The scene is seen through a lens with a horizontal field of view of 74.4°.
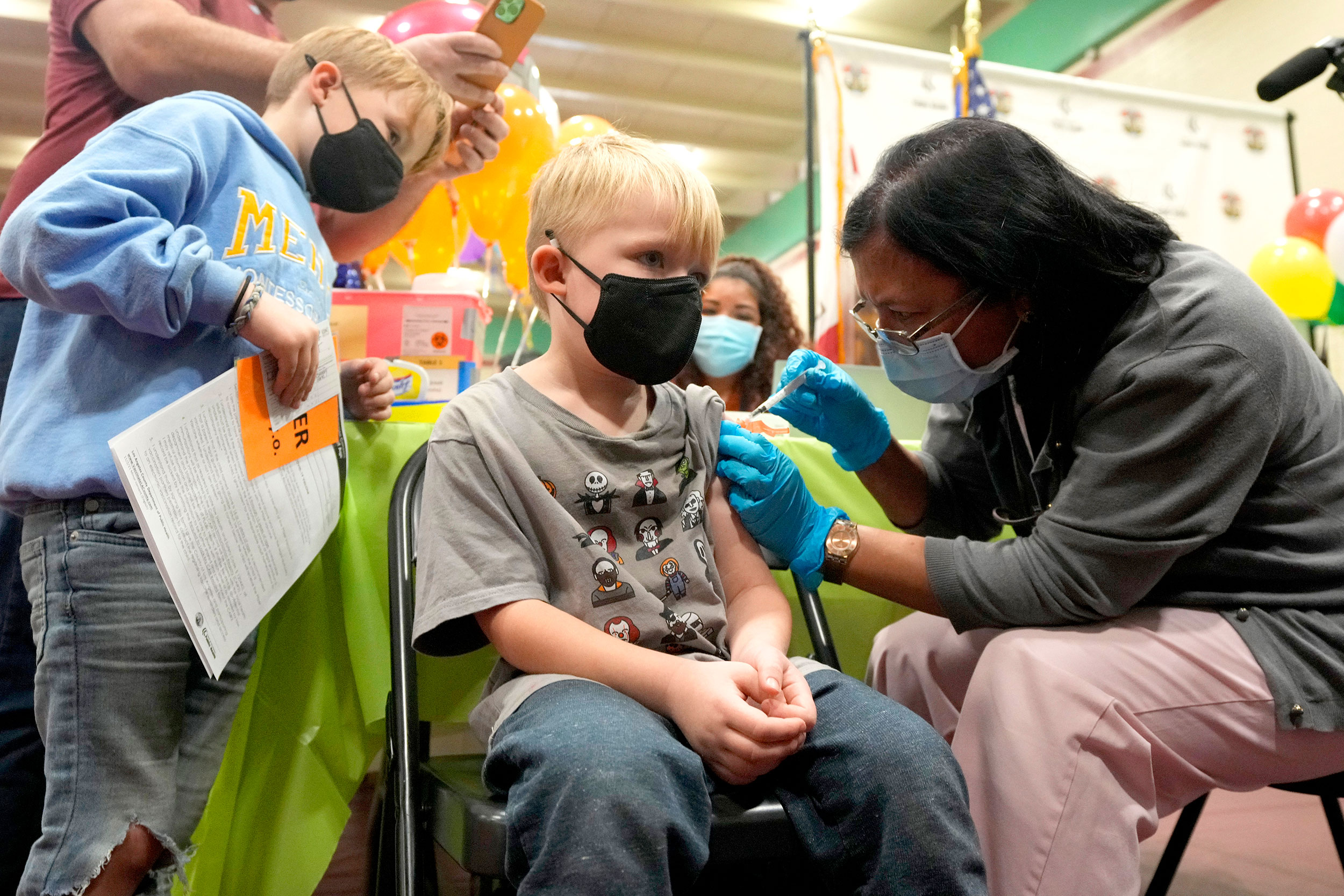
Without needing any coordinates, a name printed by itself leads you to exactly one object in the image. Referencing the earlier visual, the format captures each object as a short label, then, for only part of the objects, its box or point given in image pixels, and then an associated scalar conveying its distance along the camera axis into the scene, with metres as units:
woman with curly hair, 2.57
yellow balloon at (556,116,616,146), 3.00
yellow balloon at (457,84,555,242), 2.65
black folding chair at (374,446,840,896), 0.83
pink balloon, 2.25
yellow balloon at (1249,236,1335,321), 3.49
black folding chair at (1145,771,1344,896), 1.38
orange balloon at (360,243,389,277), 3.19
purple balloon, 3.72
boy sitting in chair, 0.77
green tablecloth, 1.15
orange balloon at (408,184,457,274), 3.03
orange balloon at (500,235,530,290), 2.82
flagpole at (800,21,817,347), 2.91
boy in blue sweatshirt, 0.90
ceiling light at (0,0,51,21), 5.73
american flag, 2.92
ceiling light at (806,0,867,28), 5.79
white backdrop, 3.07
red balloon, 3.55
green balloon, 3.68
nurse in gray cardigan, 0.99
